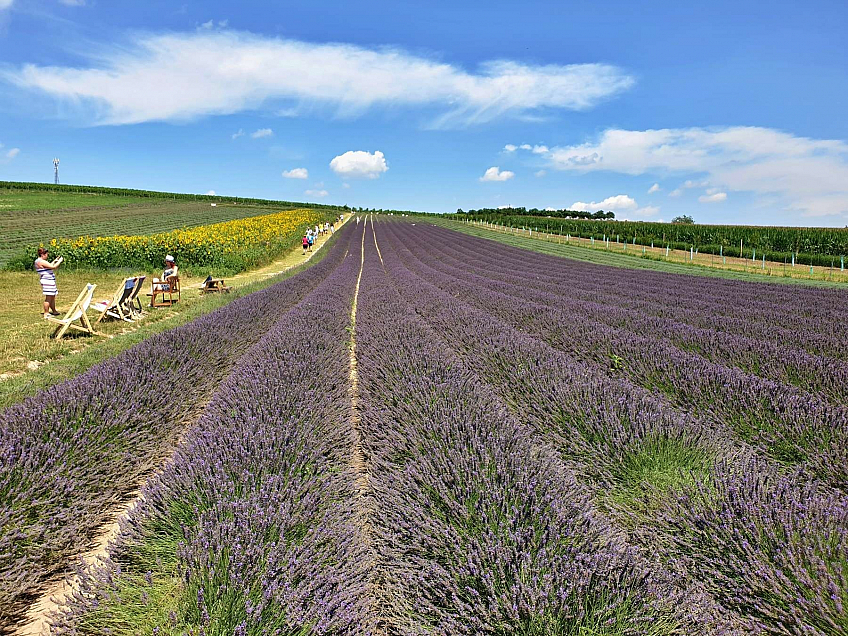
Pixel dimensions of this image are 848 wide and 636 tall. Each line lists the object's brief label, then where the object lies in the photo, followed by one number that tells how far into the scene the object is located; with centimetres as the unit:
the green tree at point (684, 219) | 7545
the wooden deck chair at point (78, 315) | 667
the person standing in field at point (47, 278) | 787
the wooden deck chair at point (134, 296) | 855
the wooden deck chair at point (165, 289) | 977
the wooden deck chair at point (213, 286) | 1160
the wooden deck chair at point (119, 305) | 775
